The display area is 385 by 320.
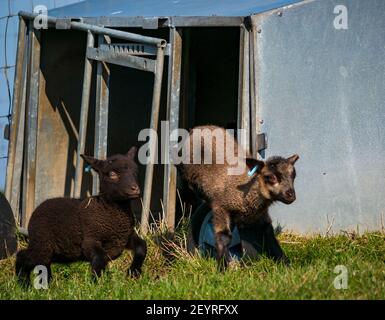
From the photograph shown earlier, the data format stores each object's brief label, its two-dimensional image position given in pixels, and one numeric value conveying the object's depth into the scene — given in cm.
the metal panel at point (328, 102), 1032
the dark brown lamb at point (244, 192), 946
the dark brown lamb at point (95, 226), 927
